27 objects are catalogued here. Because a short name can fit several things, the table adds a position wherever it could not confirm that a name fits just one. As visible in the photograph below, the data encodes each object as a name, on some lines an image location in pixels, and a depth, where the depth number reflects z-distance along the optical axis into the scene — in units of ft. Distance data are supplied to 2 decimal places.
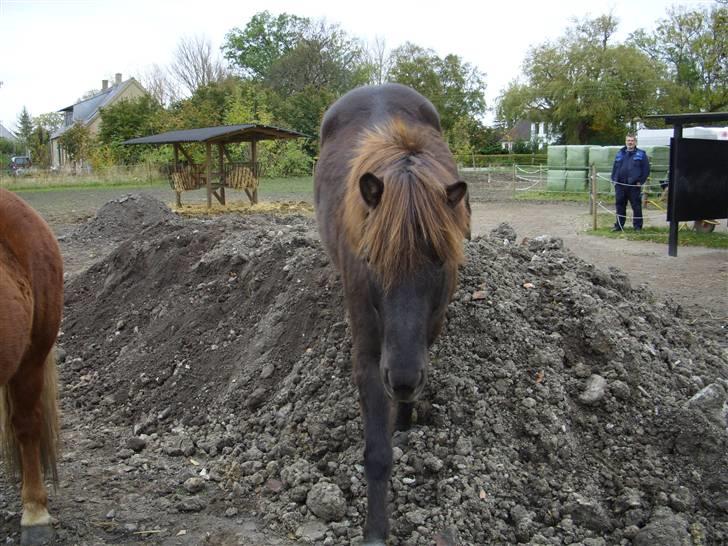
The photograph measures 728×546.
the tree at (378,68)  176.04
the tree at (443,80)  159.63
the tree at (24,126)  274.98
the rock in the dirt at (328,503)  10.43
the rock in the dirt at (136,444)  13.79
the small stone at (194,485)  11.84
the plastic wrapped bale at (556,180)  87.00
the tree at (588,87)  149.48
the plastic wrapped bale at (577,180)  84.58
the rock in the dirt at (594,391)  12.51
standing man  44.83
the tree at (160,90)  191.93
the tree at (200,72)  192.38
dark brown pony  8.50
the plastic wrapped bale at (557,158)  90.53
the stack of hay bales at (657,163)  77.46
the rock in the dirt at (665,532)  9.58
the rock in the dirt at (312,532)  10.05
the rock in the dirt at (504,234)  20.64
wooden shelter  64.90
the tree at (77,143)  142.92
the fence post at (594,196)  47.16
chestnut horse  10.51
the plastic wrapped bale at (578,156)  88.22
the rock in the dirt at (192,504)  11.22
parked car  128.01
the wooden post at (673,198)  35.60
